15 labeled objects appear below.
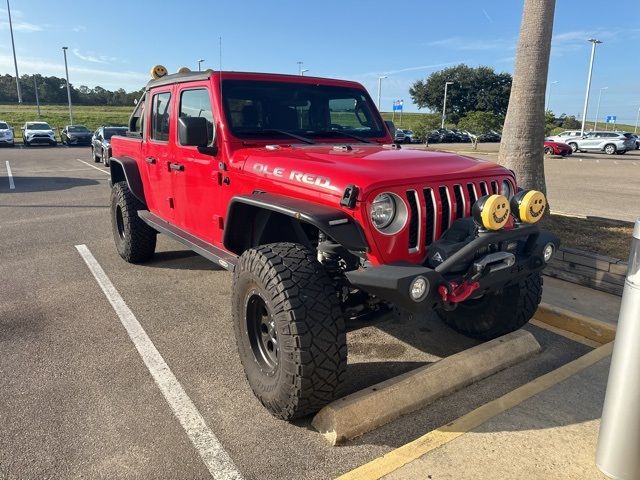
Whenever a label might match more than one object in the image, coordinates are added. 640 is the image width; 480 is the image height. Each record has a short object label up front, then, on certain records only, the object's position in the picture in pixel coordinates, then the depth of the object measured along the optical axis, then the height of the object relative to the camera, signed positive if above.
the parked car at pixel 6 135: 29.00 -1.18
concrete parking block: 2.79 -1.60
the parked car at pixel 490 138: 53.24 -1.47
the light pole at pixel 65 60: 43.94 +4.77
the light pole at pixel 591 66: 42.66 +5.08
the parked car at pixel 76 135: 30.99 -1.19
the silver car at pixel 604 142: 32.31 -1.02
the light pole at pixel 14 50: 44.47 +5.64
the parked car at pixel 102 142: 18.54 -0.99
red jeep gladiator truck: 2.69 -0.62
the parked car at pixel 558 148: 28.58 -1.26
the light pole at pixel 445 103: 60.67 +2.46
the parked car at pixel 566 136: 34.62 -0.70
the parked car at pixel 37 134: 30.00 -1.13
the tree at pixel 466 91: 64.00 +4.21
